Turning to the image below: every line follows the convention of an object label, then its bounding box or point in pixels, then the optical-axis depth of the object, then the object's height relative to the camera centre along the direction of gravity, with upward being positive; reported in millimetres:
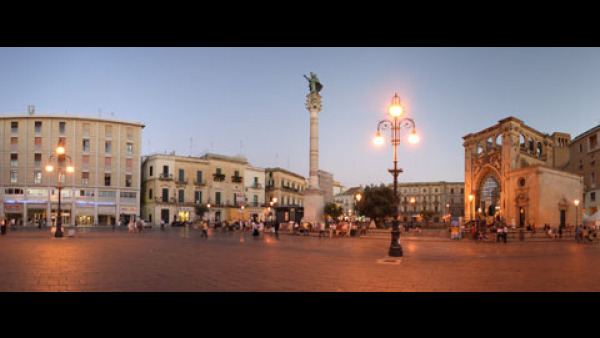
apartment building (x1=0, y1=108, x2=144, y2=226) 44750 +1806
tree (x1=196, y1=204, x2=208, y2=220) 52750 -3242
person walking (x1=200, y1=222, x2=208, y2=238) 24684 -2943
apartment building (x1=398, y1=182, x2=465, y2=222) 88125 -2067
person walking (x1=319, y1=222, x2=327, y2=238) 26981 -3099
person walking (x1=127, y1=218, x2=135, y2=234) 31906 -3486
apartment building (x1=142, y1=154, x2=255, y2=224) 51750 -135
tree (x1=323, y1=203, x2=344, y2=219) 67762 -3933
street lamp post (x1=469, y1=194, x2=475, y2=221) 47041 -1934
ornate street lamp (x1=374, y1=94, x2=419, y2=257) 13125 +1706
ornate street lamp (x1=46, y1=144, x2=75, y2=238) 21406 -2092
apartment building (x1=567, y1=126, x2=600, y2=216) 46938 +3227
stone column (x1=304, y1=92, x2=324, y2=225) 35125 +1028
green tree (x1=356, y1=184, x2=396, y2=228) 41888 -1666
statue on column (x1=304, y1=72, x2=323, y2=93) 37094 +9820
